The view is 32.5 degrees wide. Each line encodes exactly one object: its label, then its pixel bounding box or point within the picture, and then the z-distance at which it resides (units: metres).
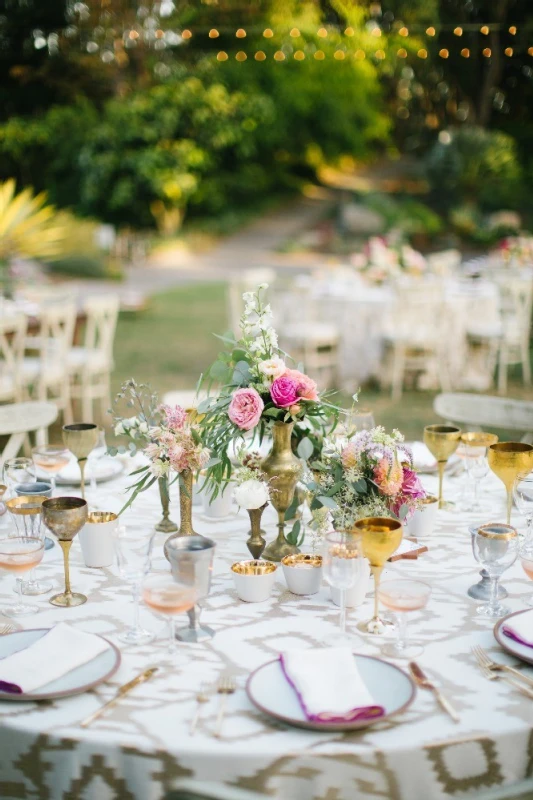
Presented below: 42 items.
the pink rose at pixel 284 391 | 1.89
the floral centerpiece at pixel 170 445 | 1.91
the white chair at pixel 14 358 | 5.09
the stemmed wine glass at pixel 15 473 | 2.23
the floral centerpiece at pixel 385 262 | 7.36
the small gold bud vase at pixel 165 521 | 2.13
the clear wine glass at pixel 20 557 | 1.69
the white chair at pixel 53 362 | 5.43
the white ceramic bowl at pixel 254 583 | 1.77
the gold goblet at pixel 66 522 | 1.75
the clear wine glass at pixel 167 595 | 1.50
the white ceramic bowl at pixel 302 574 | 1.82
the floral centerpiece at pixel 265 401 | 1.92
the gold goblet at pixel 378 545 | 1.63
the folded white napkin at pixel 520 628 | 1.57
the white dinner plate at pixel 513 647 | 1.53
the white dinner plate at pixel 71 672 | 1.40
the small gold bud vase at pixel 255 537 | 1.96
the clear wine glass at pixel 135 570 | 1.63
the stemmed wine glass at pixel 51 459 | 2.36
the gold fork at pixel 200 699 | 1.32
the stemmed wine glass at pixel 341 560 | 1.59
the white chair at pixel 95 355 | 5.72
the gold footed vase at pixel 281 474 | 1.97
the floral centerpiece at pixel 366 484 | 1.85
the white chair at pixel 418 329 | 6.89
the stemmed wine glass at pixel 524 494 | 2.00
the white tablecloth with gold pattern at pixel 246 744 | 1.26
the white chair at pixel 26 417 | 3.22
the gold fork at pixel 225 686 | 1.41
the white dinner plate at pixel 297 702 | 1.33
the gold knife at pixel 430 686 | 1.37
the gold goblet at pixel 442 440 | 2.29
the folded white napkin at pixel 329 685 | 1.33
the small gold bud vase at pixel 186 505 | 1.96
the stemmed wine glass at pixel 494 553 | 1.69
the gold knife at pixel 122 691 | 1.34
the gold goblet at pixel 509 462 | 2.10
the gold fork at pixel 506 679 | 1.43
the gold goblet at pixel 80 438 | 2.31
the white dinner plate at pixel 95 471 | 2.51
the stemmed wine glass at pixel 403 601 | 1.53
